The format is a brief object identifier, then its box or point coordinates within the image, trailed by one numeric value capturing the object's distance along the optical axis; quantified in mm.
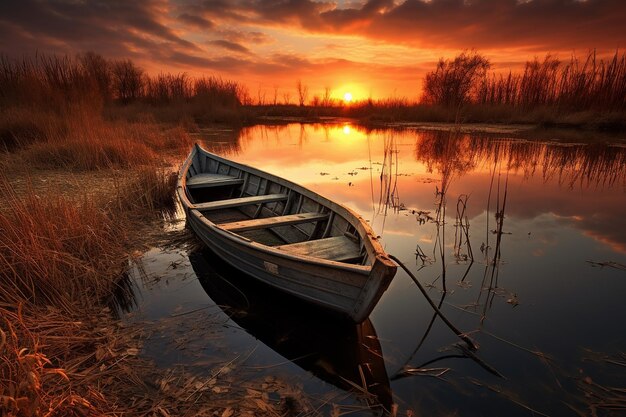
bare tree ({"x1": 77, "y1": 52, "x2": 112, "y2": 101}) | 21969
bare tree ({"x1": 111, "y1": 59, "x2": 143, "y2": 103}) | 29984
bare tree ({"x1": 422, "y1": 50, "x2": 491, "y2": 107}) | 28797
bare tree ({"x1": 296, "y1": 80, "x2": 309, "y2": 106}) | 36331
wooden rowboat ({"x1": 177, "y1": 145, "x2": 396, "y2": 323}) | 3334
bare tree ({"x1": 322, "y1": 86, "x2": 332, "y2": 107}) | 36144
